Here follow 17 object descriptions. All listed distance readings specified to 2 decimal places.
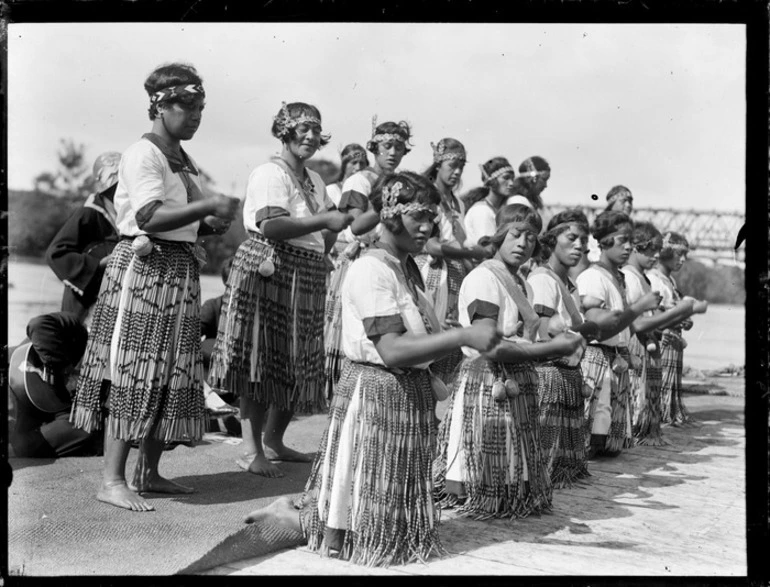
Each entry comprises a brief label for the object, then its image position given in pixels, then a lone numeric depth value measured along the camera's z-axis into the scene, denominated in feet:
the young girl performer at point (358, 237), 22.75
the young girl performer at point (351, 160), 27.24
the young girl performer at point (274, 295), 18.52
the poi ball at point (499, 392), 17.46
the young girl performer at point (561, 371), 20.11
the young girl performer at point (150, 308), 16.05
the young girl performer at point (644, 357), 26.76
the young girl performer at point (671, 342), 30.30
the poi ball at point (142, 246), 16.06
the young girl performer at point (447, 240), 23.11
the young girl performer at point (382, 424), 14.11
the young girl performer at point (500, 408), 17.40
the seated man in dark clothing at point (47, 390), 18.53
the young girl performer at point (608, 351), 23.20
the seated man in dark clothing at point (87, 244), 20.48
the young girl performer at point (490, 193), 24.89
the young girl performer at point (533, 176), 27.02
